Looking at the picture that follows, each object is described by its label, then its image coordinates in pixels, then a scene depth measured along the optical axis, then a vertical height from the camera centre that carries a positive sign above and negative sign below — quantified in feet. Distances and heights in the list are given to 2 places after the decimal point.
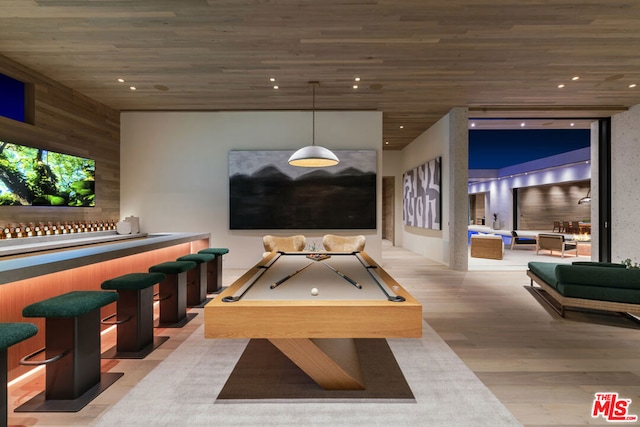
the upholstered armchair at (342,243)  16.25 -1.61
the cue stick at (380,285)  5.80 -1.62
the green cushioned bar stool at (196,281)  13.50 -2.95
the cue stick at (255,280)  5.87 -1.62
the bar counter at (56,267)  7.51 -1.79
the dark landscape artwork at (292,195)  20.48 +1.12
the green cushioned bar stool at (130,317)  8.98 -3.03
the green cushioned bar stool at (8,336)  5.18 -2.07
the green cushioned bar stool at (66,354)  6.59 -3.05
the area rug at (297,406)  6.11 -4.01
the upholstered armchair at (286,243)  16.22 -1.59
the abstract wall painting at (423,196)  23.39 +1.40
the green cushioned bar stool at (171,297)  11.33 -3.04
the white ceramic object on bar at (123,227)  17.98 -0.84
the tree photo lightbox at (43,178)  12.80 +1.58
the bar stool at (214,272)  15.71 -3.00
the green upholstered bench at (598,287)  11.09 -2.73
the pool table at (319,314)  5.41 -1.74
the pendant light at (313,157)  12.02 +2.14
